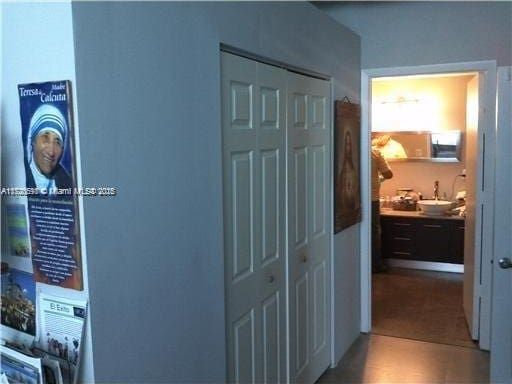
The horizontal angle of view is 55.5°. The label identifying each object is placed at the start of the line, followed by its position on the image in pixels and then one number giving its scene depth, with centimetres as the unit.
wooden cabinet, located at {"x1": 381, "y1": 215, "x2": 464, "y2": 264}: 544
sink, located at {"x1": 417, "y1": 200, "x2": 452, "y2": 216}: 546
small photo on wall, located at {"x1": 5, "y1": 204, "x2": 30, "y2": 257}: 153
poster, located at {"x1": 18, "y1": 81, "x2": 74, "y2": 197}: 137
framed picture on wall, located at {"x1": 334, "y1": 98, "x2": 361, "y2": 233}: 332
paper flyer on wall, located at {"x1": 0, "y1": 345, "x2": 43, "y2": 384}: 138
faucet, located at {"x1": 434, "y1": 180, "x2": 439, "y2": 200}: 584
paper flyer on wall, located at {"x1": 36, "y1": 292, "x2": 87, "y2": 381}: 142
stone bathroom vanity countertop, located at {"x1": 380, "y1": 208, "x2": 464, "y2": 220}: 542
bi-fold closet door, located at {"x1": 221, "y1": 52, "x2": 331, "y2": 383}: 216
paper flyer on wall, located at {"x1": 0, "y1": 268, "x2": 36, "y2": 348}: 153
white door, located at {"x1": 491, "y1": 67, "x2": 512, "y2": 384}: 266
